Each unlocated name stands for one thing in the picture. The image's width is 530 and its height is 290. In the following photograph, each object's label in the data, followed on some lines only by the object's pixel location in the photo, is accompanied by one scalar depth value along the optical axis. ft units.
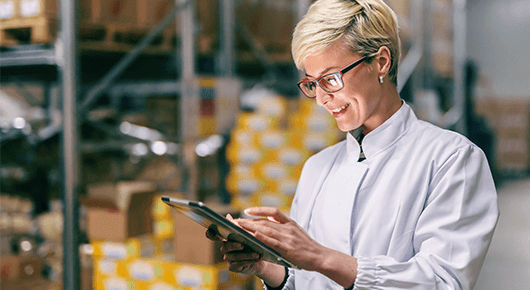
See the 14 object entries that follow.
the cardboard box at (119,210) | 12.53
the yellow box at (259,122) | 15.93
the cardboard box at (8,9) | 12.89
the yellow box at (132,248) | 12.59
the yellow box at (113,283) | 12.68
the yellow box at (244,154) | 16.07
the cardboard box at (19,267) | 13.52
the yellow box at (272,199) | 15.57
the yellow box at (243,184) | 16.12
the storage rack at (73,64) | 12.34
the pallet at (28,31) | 12.44
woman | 4.42
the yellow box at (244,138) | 16.11
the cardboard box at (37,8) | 12.49
